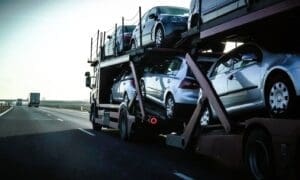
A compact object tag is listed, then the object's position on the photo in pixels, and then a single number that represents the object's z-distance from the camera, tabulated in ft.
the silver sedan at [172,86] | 30.76
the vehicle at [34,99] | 287.67
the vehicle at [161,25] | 37.01
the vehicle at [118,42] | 50.93
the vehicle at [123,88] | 42.45
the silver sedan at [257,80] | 19.30
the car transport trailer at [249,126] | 17.58
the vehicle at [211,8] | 23.04
